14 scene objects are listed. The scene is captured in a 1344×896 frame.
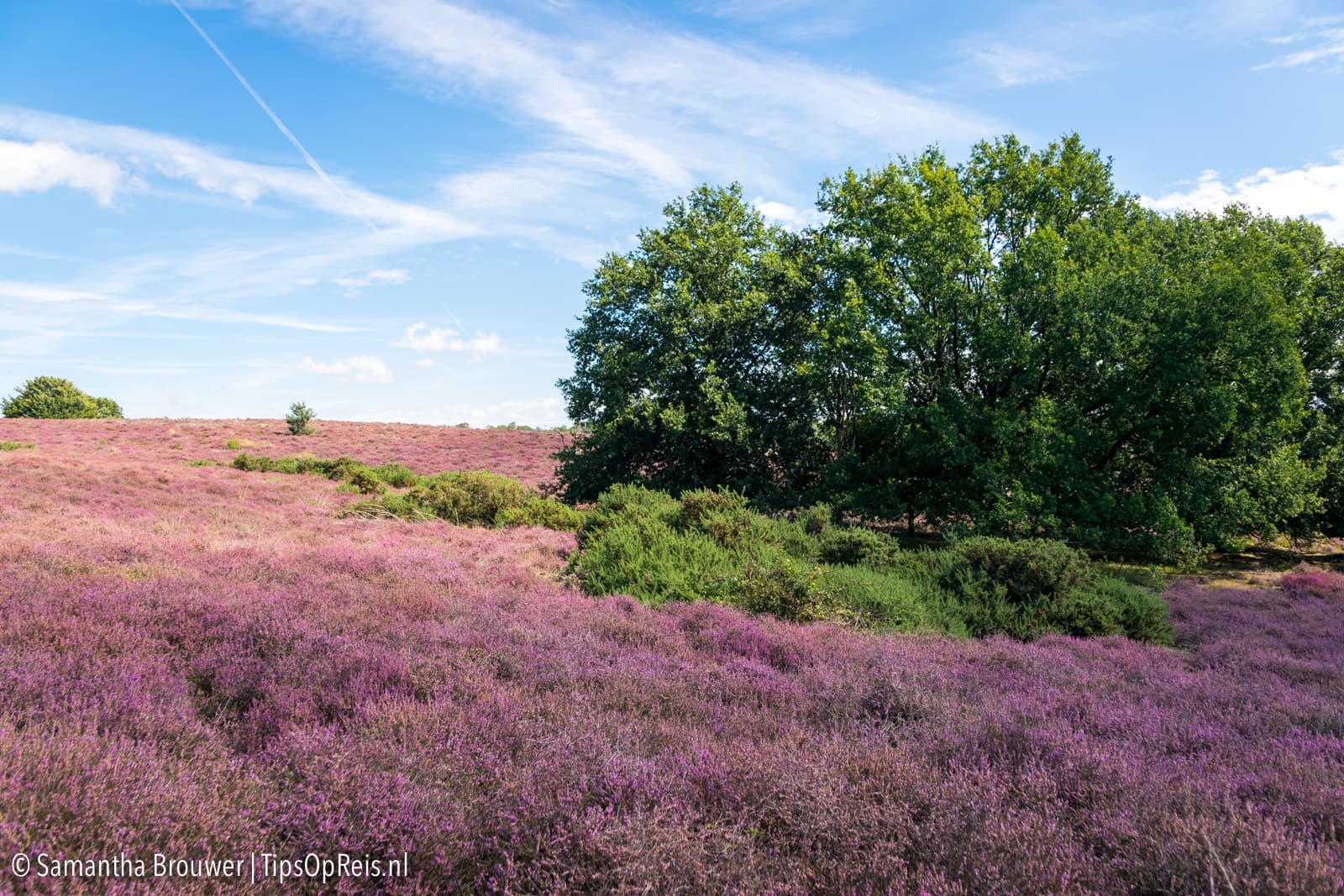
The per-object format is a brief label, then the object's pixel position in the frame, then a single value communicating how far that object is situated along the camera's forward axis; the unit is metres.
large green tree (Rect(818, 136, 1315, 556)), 15.05
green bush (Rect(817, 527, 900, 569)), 10.87
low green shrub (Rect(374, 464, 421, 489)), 23.97
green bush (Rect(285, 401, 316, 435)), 44.78
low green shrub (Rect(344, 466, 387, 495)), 22.16
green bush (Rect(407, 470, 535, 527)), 16.72
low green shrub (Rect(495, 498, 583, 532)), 16.25
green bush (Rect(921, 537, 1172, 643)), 8.33
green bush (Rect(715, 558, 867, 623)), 7.97
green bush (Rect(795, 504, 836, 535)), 12.58
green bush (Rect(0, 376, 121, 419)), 63.59
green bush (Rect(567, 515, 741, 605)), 8.73
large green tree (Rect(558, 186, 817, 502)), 19.73
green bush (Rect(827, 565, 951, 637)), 7.89
